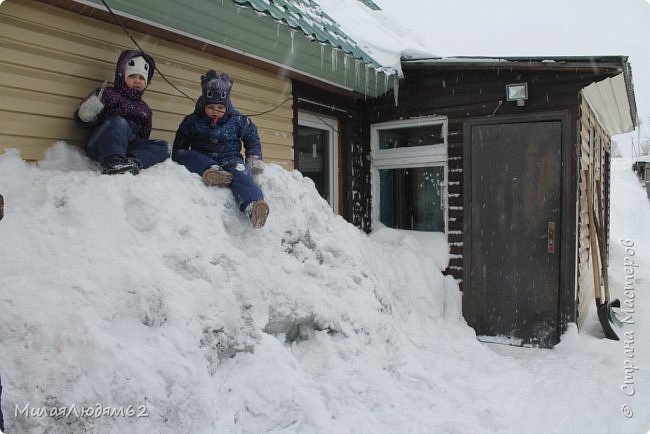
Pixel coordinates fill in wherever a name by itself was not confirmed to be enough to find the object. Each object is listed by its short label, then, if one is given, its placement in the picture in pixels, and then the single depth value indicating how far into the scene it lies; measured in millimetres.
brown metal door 5672
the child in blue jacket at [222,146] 3503
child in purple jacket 3102
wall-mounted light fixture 5652
